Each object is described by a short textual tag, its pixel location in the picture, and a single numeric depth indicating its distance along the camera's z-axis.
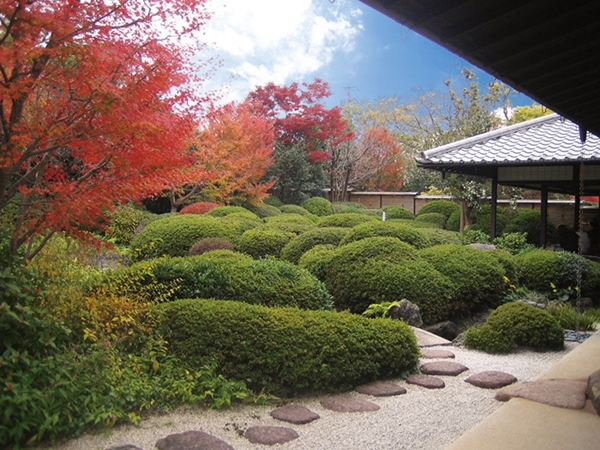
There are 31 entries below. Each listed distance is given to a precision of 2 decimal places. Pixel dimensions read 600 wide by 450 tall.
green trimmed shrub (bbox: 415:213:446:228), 17.80
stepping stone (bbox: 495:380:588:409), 3.21
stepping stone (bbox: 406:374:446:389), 4.27
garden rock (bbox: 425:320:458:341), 6.36
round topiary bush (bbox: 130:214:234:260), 9.42
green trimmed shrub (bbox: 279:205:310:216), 19.25
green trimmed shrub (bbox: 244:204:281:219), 18.55
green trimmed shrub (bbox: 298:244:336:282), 7.16
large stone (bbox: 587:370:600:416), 3.10
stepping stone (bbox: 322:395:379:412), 3.72
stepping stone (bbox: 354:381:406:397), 4.05
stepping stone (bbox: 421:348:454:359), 5.17
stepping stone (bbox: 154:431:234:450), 2.97
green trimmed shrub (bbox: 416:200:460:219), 19.05
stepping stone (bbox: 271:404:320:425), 3.48
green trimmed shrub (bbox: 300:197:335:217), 21.58
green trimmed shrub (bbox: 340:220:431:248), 7.76
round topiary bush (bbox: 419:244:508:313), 6.84
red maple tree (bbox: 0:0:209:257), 3.06
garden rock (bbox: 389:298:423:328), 5.96
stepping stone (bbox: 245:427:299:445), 3.15
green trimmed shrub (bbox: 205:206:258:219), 13.35
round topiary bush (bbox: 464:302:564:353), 5.48
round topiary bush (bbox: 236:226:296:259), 9.01
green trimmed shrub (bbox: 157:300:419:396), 3.99
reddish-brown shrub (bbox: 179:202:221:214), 14.91
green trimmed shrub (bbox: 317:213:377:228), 10.17
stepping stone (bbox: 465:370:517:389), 4.29
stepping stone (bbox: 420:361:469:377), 4.65
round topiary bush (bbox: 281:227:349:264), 8.32
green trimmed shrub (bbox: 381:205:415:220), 19.05
